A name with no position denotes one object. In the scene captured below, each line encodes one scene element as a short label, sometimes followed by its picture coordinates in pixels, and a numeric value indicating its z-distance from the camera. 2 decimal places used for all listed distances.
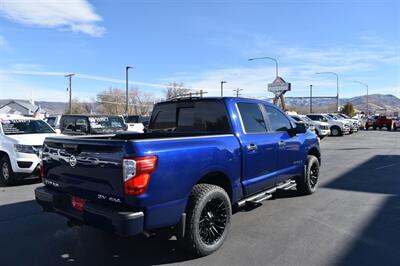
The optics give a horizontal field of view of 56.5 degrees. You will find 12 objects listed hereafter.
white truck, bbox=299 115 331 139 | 26.77
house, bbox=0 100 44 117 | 80.54
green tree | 69.56
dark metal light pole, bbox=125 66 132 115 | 53.85
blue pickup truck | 3.85
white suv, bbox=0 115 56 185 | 9.12
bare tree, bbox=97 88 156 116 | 89.94
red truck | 44.09
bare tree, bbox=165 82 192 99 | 79.58
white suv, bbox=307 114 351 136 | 31.11
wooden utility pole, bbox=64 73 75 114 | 59.59
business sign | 31.11
